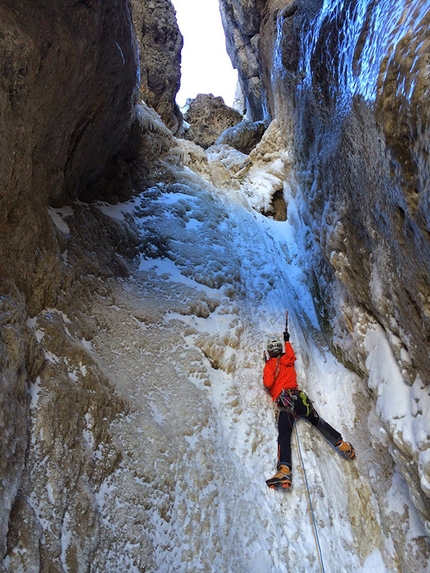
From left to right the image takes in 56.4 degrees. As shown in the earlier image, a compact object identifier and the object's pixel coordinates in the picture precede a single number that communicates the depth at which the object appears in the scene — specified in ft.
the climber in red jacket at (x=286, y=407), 15.44
